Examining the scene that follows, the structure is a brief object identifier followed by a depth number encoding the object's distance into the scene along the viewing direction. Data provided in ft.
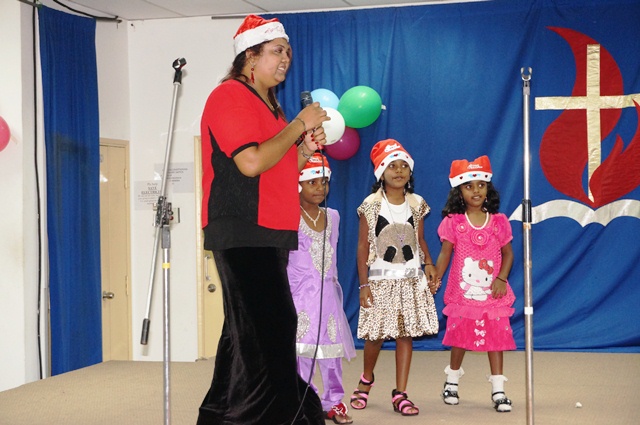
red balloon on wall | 18.97
